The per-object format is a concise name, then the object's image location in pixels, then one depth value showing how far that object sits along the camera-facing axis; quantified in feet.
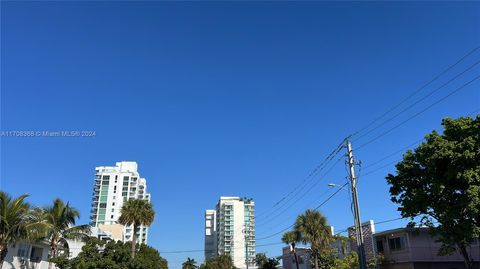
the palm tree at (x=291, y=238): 188.96
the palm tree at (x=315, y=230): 176.96
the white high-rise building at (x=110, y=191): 601.21
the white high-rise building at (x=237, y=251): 634.02
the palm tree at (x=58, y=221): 130.43
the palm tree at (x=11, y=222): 101.45
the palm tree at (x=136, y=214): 187.42
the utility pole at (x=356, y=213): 89.30
